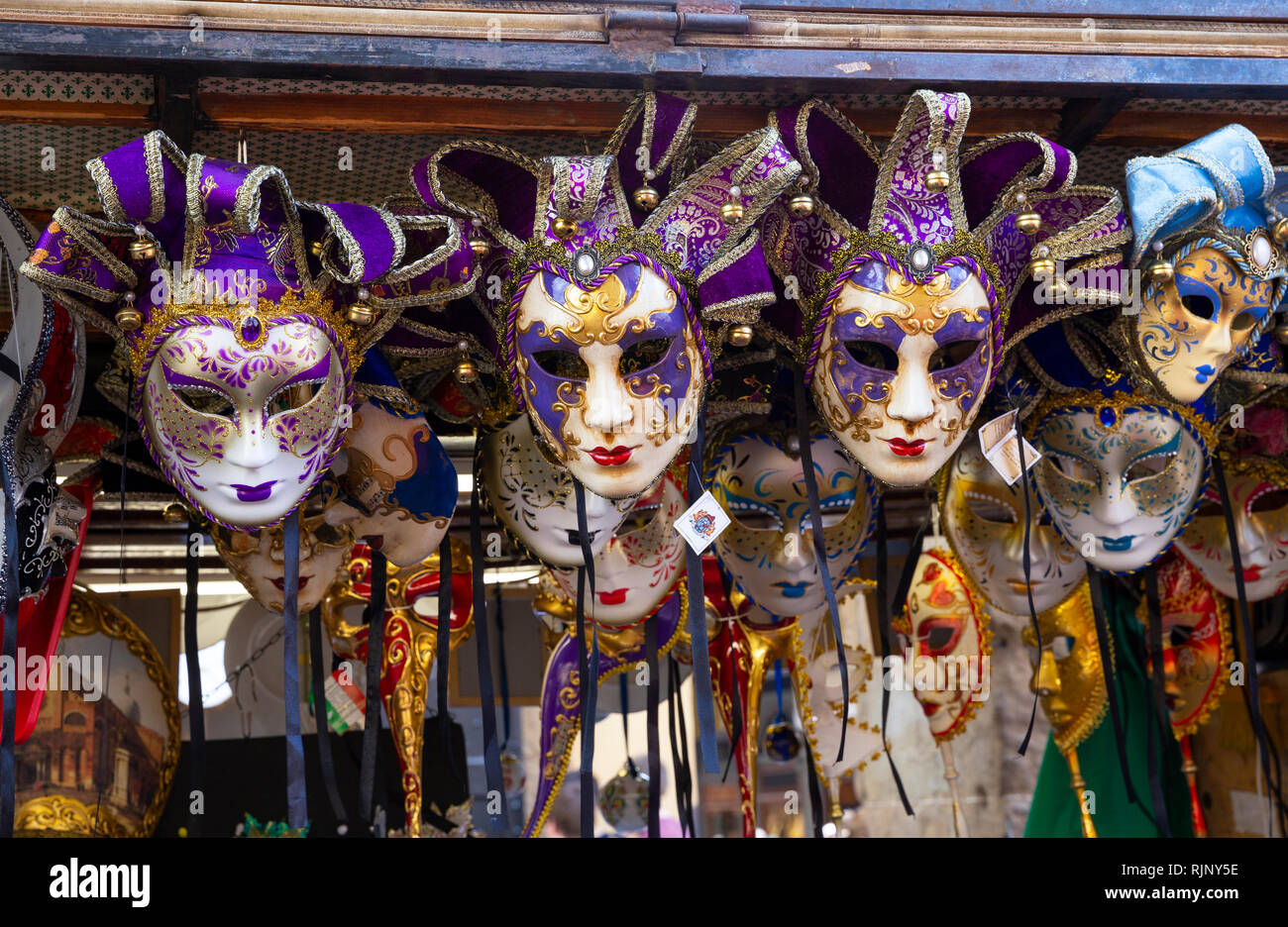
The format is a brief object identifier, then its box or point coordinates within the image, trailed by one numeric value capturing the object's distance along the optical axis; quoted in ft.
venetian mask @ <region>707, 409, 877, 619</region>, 7.66
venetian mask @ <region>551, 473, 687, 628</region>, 7.42
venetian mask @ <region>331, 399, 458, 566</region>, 6.93
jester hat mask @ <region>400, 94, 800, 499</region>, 6.14
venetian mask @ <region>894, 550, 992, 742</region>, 8.80
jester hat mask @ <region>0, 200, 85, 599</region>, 6.30
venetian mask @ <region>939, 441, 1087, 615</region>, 7.93
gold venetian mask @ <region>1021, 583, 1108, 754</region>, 8.60
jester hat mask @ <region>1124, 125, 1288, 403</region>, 6.65
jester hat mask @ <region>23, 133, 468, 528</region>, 5.81
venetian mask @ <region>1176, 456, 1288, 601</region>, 8.37
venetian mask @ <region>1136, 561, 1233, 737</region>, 8.82
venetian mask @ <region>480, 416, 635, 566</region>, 7.04
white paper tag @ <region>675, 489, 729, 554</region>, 6.43
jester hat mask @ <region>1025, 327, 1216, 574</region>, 7.35
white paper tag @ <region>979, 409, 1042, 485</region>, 6.90
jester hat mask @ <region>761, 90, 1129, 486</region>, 6.40
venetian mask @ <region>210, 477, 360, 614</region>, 7.09
